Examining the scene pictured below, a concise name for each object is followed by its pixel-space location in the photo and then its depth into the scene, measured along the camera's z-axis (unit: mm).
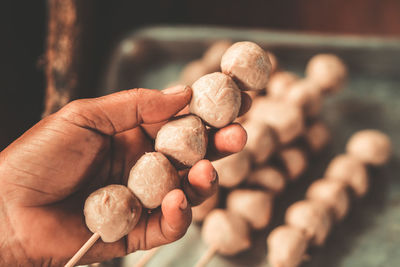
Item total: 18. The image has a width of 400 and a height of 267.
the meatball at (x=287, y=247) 402
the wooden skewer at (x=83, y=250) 312
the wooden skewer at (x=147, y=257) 392
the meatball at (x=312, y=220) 419
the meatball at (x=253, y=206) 428
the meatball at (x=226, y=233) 411
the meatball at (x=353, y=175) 456
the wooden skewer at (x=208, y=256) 405
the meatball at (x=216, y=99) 324
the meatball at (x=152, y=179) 319
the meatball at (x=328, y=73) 480
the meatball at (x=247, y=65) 328
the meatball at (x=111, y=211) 314
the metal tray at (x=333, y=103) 437
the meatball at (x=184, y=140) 323
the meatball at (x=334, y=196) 438
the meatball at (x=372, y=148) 458
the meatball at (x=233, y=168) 416
